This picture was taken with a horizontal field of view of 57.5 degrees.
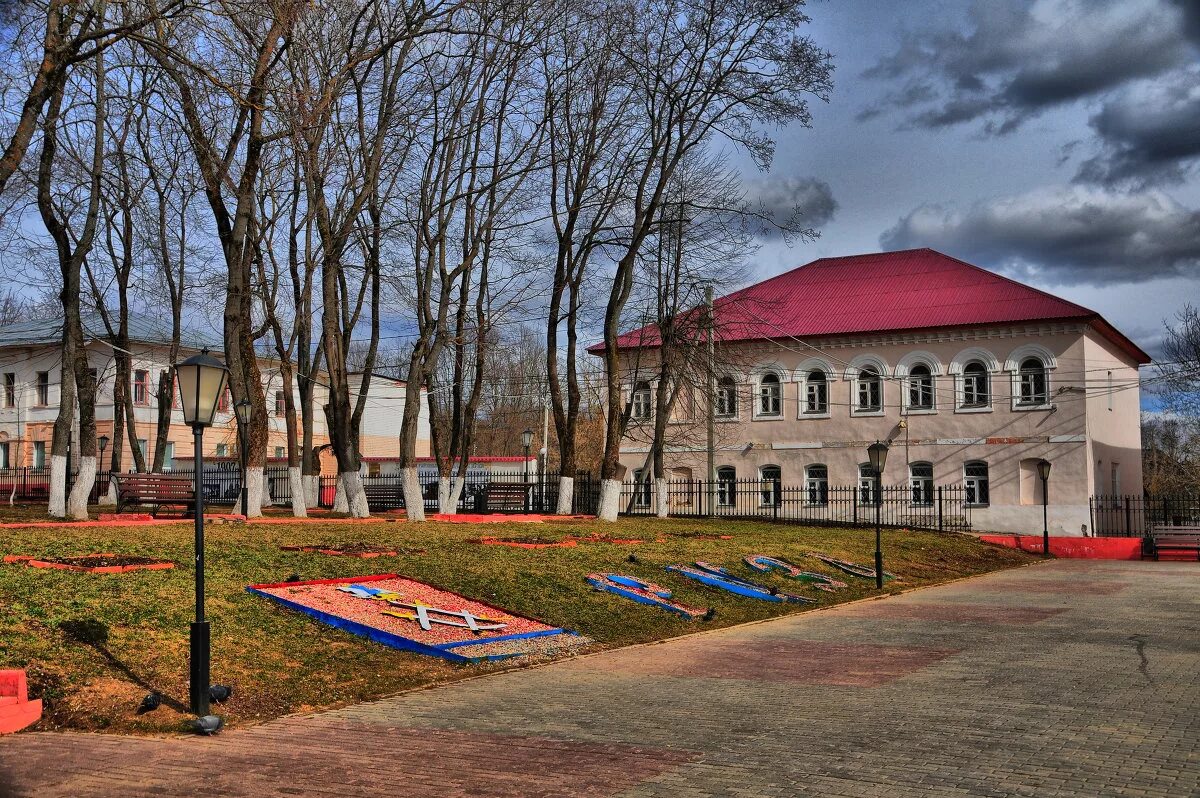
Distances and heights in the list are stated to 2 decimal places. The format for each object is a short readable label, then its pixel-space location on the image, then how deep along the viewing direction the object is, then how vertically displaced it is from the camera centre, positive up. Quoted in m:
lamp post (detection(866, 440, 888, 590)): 19.88 +0.02
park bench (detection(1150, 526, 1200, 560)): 31.53 -2.22
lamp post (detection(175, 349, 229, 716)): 8.88 +0.64
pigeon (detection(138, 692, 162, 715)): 8.48 -1.77
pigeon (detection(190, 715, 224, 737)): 8.09 -1.85
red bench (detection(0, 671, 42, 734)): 7.90 -1.67
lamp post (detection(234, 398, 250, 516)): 22.83 +0.91
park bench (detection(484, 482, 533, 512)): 33.75 -0.74
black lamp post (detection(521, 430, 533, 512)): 38.67 +1.18
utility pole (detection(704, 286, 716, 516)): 33.22 +2.87
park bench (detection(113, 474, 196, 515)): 23.25 -0.32
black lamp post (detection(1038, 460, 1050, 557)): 31.60 -0.39
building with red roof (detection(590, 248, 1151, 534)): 37.00 +2.80
